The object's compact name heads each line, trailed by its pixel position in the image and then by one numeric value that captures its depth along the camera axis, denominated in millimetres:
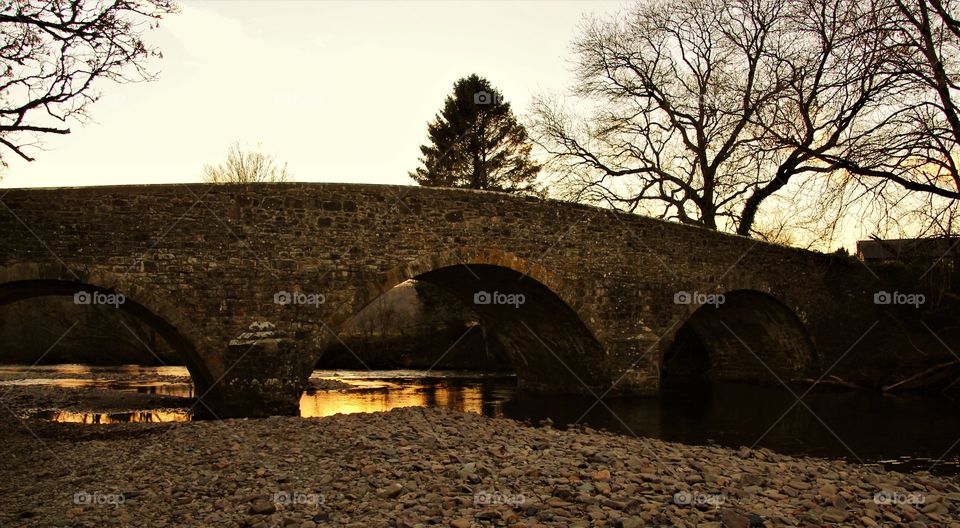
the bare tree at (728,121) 11227
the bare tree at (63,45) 8836
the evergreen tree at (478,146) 26922
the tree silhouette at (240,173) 27609
